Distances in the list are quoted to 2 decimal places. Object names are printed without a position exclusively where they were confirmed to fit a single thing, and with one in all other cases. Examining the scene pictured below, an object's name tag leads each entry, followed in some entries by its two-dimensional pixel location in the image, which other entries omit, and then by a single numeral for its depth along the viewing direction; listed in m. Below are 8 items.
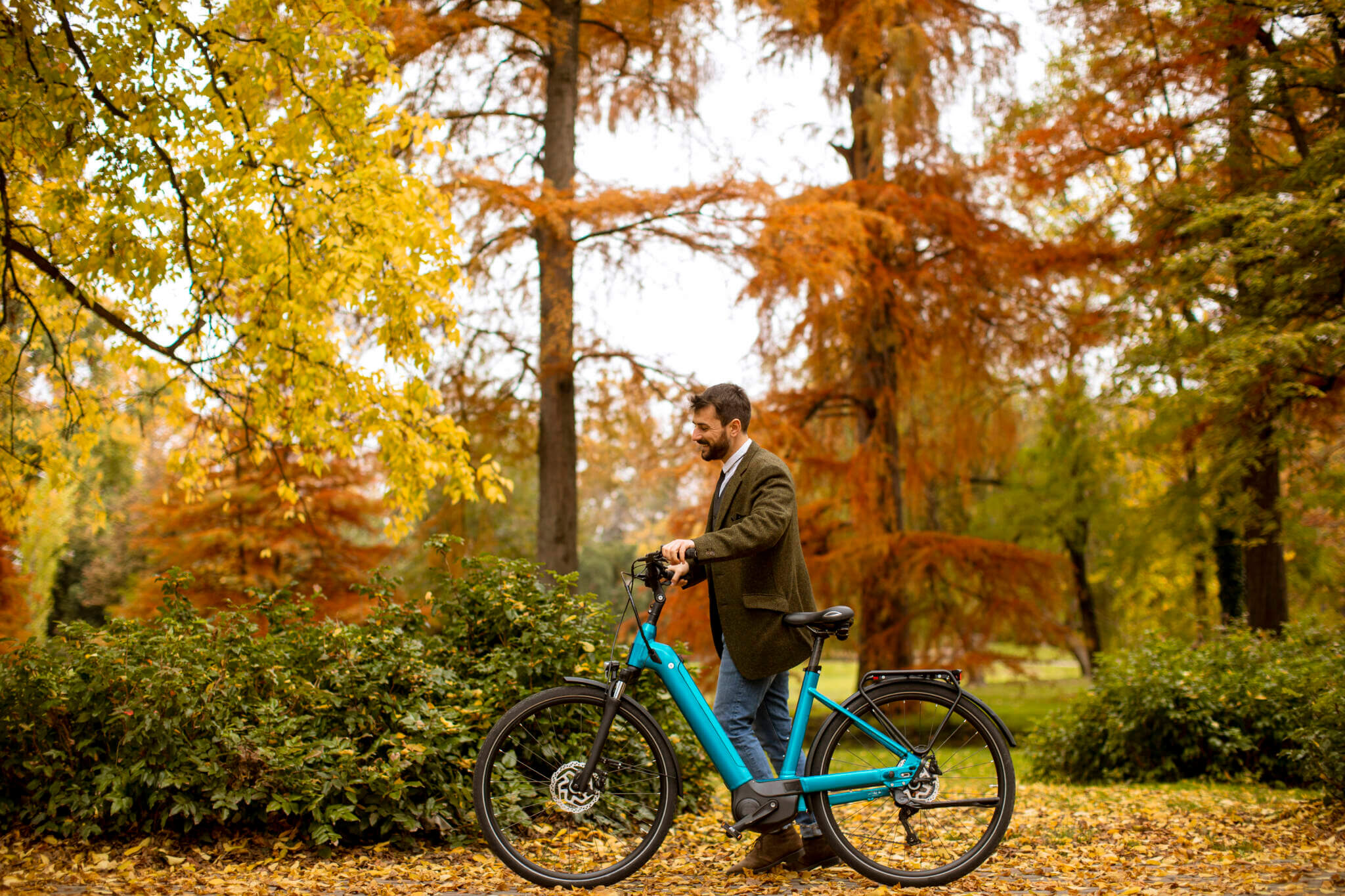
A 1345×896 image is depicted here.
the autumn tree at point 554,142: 9.92
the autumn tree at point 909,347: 12.78
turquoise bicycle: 3.61
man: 3.71
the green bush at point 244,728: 4.25
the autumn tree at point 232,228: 5.68
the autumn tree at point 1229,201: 8.17
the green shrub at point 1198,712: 6.88
